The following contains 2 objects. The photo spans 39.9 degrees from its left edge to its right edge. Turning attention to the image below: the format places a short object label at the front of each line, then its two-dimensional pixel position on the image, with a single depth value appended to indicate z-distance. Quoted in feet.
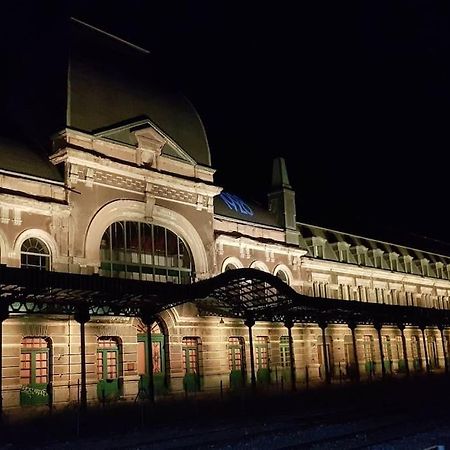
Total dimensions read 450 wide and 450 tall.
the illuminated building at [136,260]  85.66
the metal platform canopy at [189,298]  70.13
